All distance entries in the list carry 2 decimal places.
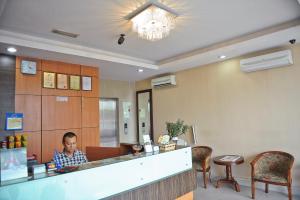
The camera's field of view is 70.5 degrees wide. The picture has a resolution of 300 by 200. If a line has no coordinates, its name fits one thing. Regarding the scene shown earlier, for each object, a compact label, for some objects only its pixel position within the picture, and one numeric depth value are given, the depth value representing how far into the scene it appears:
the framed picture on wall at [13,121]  3.63
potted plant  3.01
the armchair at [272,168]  3.52
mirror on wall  6.70
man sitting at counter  2.67
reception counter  1.62
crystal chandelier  2.82
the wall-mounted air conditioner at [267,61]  3.93
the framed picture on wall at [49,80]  4.16
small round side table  4.14
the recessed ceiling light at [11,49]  3.50
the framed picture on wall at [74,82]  4.55
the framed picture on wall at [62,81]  4.35
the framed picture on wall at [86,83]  4.73
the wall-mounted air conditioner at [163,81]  5.84
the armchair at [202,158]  4.56
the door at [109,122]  6.39
